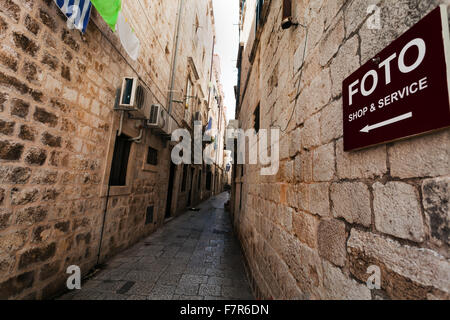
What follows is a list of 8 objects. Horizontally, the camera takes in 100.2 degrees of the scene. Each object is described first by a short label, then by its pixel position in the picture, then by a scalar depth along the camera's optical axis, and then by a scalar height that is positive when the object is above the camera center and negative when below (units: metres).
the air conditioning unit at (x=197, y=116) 10.35 +3.60
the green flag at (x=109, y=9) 2.67 +2.41
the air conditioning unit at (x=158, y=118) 4.61 +1.51
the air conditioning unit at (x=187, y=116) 8.85 +3.14
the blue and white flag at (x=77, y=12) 2.35 +2.09
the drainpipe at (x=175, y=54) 6.54 +4.46
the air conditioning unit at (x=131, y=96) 3.58 +1.57
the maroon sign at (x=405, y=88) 0.64 +0.43
